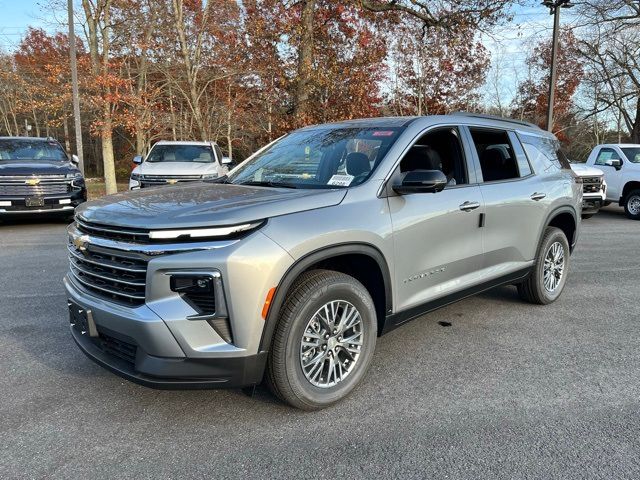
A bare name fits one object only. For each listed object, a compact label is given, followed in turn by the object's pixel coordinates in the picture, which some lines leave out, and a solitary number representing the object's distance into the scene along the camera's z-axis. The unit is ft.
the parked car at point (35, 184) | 31.73
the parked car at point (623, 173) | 41.42
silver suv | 8.24
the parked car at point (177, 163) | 37.06
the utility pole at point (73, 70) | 49.85
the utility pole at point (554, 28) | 50.80
